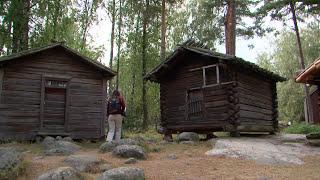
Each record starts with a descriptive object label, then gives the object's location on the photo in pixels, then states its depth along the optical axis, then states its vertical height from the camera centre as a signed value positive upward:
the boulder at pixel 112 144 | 8.84 -1.06
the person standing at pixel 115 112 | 9.77 -0.01
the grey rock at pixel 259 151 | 7.82 -1.26
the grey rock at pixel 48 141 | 10.20 -1.15
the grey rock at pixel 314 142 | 10.09 -1.10
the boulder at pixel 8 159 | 5.34 -0.98
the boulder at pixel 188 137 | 12.15 -1.12
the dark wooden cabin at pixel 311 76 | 8.51 +1.24
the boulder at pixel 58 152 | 8.16 -1.24
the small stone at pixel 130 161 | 6.99 -1.27
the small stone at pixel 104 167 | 6.12 -1.27
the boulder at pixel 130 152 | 7.70 -1.15
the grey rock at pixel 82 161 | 6.17 -1.19
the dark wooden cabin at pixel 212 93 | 12.24 +0.97
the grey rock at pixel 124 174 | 5.10 -1.19
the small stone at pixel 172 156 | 8.02 -1.32
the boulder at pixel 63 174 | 4.80 -1.14
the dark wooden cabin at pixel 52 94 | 11.43 +0.80
